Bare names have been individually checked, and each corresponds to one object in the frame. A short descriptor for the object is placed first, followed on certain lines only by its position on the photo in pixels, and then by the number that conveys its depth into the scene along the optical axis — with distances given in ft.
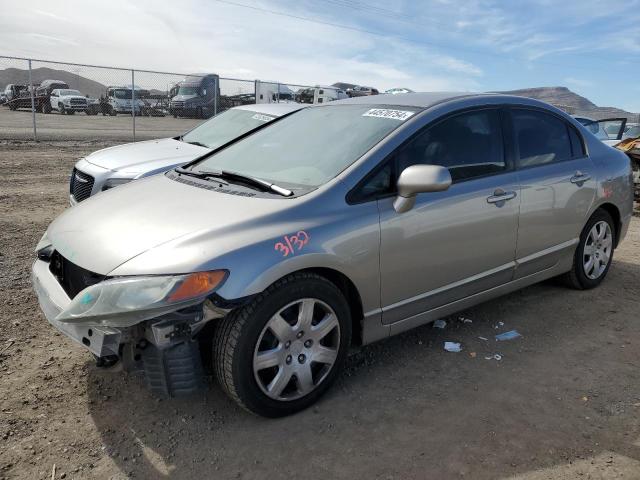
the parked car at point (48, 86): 81.99
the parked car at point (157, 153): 18.85
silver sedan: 8.18
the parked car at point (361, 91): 100.80
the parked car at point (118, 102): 75.56
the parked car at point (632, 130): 44.35
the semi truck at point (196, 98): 71.82
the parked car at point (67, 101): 81.41
